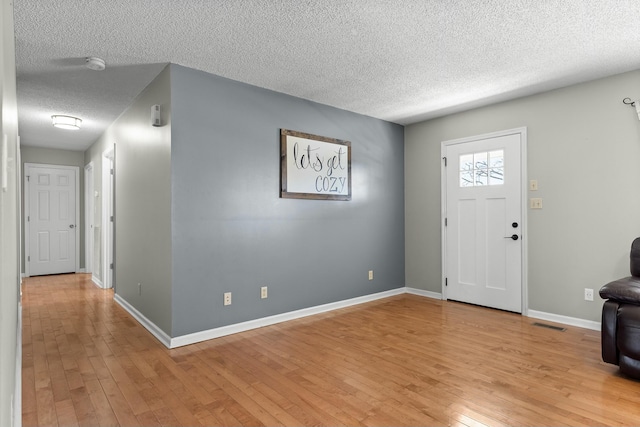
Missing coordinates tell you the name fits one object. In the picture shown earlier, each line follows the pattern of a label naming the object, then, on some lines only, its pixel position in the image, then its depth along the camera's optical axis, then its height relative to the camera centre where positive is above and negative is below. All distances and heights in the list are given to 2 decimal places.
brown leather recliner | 2.41 -0.77
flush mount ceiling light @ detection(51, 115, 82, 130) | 4.66 +1.20
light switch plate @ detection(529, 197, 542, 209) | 3.94 +0.10
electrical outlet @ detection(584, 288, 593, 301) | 3.57 -0.81
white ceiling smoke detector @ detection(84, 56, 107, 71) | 3.03 +1.26
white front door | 4.13 -0.10
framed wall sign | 3.96 +0.53
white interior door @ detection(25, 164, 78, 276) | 6.63 -0.08
